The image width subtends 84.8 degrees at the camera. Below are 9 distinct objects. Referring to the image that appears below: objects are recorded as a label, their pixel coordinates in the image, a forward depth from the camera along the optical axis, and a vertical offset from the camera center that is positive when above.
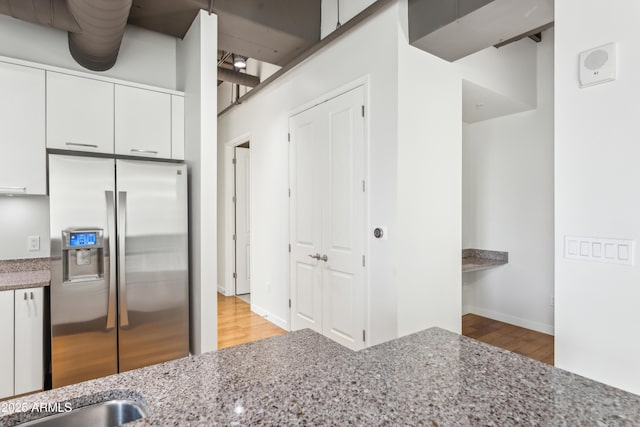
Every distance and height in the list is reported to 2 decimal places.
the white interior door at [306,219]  3.42 -0.06
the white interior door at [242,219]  5.46 -0.09
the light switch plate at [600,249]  1.53 -0.17
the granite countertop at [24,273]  2.30 -0.44
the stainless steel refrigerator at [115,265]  2.34 -0.37
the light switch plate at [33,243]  2.77 -0.23
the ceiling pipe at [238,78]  4.02 +1.63
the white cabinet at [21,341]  2.23 -0.82
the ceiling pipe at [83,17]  2.08 +1.24
